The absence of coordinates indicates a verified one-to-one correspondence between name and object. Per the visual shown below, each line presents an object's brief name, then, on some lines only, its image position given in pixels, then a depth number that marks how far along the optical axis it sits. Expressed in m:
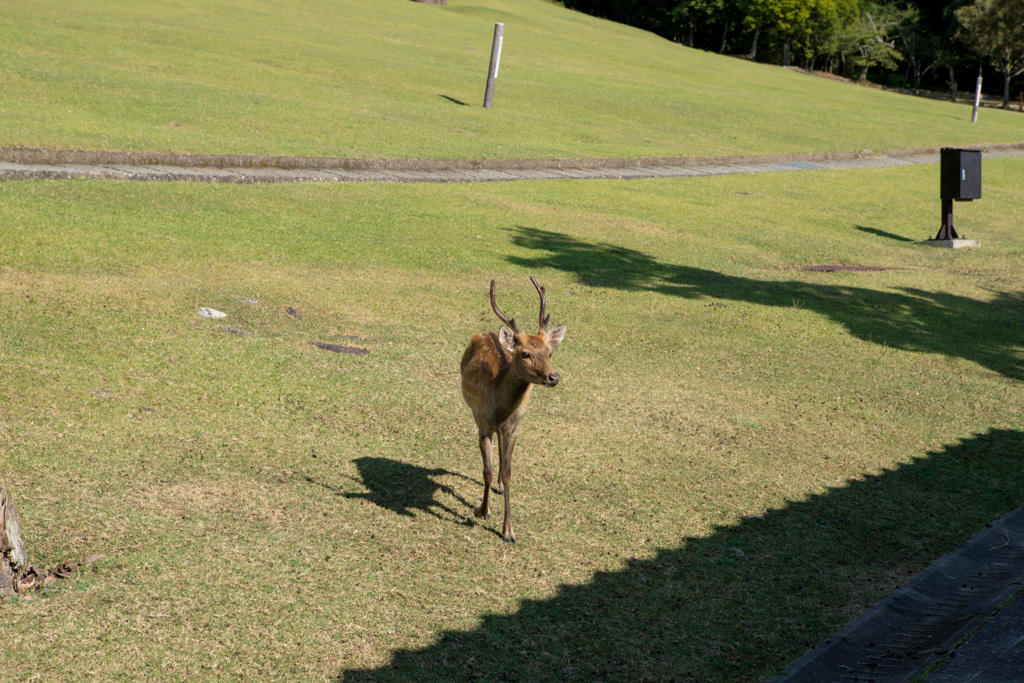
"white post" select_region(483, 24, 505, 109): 50.16
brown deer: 11.77
